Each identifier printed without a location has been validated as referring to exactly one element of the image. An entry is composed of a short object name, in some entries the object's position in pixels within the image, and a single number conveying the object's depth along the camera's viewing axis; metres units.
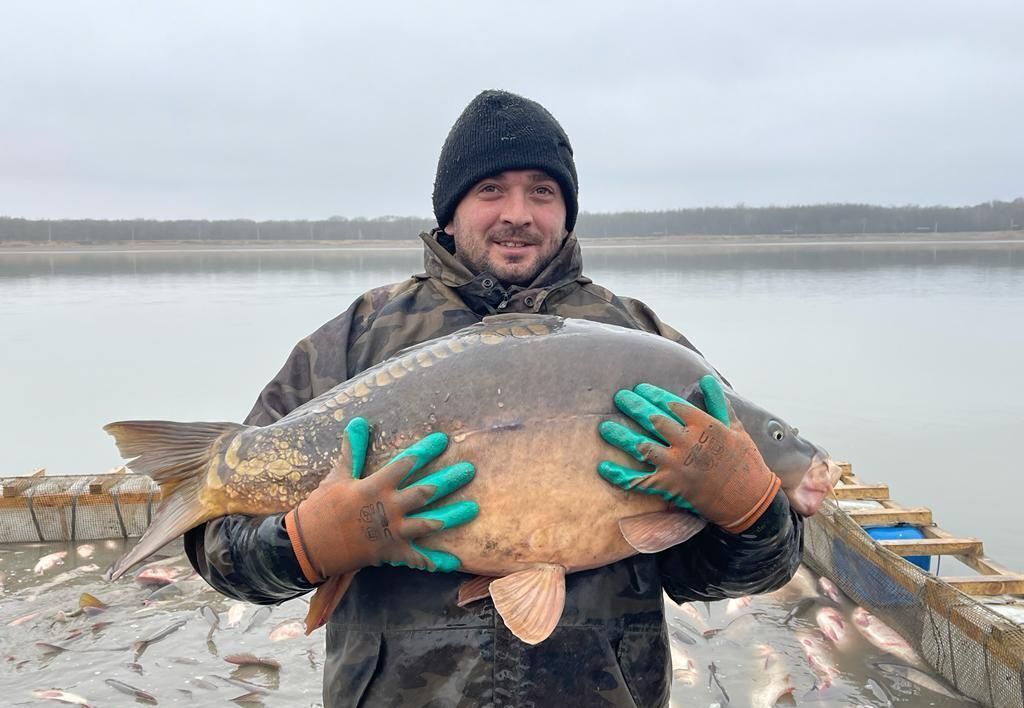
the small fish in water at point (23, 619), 4.79
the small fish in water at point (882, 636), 4.47
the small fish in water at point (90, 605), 4.96
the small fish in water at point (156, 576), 5.45
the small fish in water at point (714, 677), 4.10
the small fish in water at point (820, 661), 4.20
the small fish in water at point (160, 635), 4.55
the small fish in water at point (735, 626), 4.75
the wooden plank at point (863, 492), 6.22
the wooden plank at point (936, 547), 5.12
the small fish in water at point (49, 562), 5.64
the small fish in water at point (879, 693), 4.01
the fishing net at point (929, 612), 3.78
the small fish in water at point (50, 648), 4.48
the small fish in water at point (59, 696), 3.96
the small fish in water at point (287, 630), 4.73
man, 2.06
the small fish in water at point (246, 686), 4.15
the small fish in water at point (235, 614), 4.91
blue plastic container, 5.52
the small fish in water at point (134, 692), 4.04
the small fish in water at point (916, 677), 4.10
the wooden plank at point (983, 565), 4.88
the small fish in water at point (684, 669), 4.23
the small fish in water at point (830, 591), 5.23
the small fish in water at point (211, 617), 4.84
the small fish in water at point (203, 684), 4.18
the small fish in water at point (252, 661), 4.41
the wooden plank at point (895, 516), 5.62
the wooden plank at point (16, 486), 6.06
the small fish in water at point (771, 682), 4.03
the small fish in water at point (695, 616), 4.86
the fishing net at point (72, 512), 6.07
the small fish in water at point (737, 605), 5.05
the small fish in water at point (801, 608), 5.00
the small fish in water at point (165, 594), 5.21
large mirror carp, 2.06
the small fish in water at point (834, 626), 4.66
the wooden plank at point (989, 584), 4.56
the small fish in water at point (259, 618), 4.86
